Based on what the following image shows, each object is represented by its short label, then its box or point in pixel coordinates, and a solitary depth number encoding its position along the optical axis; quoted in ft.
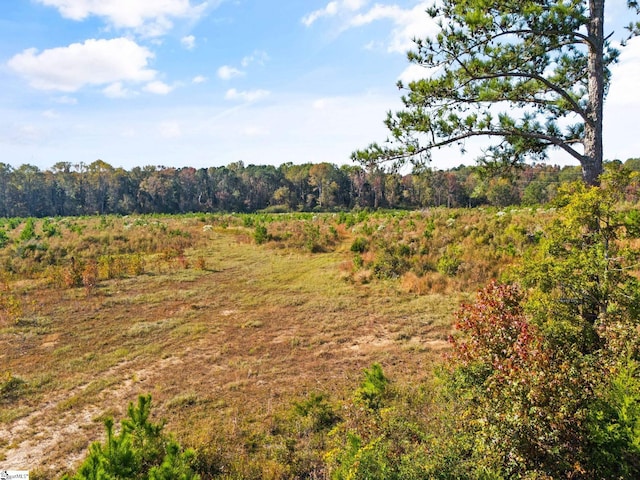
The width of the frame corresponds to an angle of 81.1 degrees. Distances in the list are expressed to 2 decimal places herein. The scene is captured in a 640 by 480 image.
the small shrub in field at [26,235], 69.21
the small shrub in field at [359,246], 59.57
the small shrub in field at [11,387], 21.90
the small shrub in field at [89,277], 44.45
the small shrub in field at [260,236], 78.59
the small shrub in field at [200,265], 55.83
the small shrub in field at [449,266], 43.09
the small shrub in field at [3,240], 68.25
